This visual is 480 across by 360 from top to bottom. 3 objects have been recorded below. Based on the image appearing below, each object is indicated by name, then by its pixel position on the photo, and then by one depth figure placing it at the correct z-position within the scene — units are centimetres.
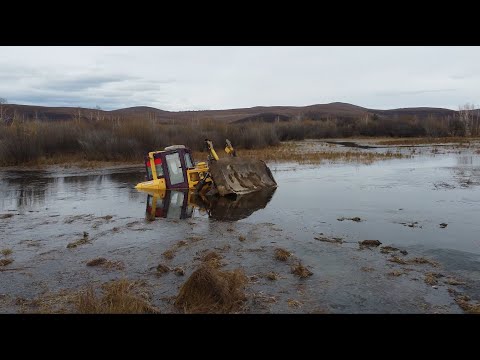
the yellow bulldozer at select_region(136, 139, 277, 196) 1521
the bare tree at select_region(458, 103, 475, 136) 5036
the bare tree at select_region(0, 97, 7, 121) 3392
